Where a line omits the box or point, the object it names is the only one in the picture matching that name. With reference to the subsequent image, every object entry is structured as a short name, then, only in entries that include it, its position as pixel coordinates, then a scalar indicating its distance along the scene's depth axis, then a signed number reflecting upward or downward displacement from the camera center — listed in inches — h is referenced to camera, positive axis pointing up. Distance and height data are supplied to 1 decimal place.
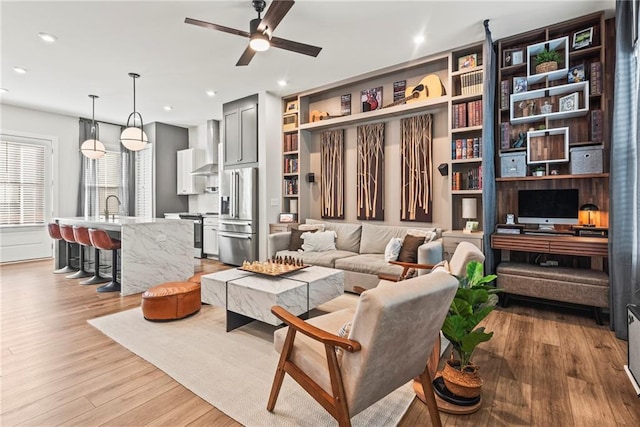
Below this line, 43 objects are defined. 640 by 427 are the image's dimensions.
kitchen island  161.3 -19.5
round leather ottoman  125.3 -34.7
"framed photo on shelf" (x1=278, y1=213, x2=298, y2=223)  225.1 -4.1
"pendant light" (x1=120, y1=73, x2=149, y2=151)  183.8 +41.8
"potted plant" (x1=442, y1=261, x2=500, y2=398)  71.6 -24.6
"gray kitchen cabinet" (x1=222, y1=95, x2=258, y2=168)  227.3 +57.5
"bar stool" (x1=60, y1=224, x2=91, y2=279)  189.2 -16.0
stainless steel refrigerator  223.6 -2.7
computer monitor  139.3 +1.9
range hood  289.8 +62.3
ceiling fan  100.5 +62.2
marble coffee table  102.4 -26.4
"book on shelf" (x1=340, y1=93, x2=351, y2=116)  206.8 +68.0
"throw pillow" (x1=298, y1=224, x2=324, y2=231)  197.3 -9.1
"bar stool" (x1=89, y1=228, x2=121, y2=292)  164.9 -15.9
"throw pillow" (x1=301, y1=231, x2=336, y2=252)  186.7 -17.1
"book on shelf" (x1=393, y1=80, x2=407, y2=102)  186.7 +70.1
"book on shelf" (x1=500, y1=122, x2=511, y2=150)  150.3 +35.0
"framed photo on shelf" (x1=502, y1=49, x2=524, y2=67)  147.5 +70.2
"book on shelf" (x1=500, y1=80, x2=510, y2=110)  150.1 +53.7
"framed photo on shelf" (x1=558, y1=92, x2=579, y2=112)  134.3 +45.3
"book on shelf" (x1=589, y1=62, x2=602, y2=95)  130.9 +53.4
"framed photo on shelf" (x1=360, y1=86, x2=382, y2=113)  194.4 +67.4
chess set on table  119.8 -20.7
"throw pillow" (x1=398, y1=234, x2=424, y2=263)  150.5 -17.2
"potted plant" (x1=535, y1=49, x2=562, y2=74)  138.0 +64.2
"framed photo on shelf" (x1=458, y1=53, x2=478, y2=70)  155.1 +71.9
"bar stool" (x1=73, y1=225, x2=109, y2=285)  176.1 -16.6
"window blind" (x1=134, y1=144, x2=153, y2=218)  302.5 +28.0
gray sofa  148.6 -20.8
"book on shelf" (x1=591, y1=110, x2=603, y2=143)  130.9 +34.5
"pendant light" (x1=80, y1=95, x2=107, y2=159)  217.6 +42.6
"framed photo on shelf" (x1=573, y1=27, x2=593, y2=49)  132.6 +70.9
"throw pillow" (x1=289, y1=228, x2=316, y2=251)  191.0 -16.0
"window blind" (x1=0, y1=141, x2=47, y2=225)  242.4 +22.4
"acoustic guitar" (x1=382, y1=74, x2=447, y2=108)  168.6 +63.7
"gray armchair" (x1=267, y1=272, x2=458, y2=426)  51.1 -23.4
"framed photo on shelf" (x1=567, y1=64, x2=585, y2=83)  135.8 +57.1
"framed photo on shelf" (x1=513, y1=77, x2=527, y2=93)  145.9 +56.7
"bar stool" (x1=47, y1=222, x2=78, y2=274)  207.8 -22.5
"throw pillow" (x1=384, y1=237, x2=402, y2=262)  156.4 -18.2
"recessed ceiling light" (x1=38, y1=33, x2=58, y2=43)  143.9 +77.7
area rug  71.8 -43.4
